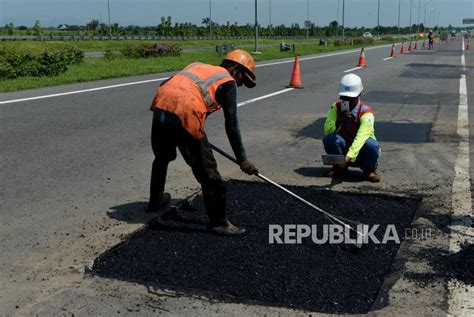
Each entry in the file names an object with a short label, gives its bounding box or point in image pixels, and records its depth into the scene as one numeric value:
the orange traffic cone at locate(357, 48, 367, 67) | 23.70
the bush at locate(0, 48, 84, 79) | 15.45
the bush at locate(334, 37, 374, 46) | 54.41
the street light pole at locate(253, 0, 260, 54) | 29.00
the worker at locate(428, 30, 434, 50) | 46.31
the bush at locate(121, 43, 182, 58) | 25.05
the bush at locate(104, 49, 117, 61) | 24.35
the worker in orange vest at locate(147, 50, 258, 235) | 4.04
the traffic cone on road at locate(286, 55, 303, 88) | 14.77
